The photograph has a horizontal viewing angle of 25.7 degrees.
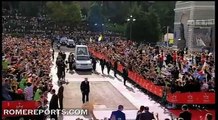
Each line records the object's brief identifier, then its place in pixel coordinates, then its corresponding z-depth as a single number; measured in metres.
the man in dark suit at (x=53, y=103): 14.92
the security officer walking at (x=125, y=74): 26.75
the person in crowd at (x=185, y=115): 12.26
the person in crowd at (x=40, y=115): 14.00
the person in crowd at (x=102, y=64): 32.65
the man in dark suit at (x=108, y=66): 31.99
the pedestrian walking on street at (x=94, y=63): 33.94
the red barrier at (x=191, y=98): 18.64
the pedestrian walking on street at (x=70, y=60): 33.65
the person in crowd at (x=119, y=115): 12.26
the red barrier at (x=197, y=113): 17.39
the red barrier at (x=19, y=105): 13.54
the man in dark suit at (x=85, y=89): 19.94
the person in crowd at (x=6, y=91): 13.05
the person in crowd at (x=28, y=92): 14.56
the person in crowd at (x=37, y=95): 14.75
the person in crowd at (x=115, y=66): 30.87
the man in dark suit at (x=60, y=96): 17.69
